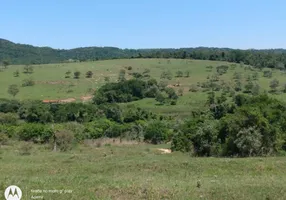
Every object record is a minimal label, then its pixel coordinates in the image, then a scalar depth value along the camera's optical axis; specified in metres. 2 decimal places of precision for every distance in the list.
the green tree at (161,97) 112.21
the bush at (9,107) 101.62
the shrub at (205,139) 35.38
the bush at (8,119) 81.20
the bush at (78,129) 57.64
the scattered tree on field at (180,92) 119.22
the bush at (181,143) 39.34
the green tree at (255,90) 110.91
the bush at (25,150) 37.23
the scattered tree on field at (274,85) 119.38
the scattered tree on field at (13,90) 117.25
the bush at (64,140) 43.91
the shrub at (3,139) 51.09
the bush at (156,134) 64.06
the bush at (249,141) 29.85
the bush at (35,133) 57.62
